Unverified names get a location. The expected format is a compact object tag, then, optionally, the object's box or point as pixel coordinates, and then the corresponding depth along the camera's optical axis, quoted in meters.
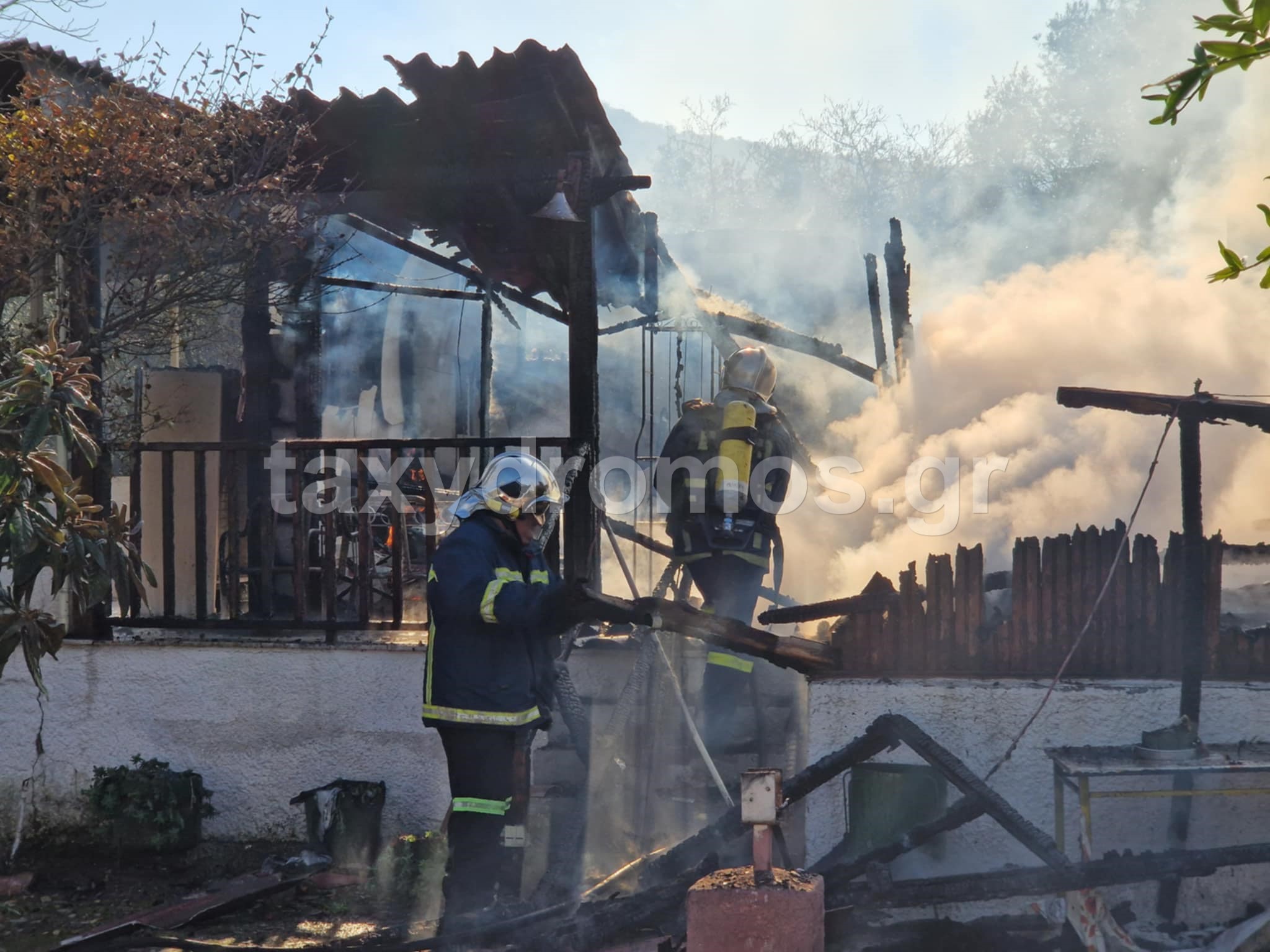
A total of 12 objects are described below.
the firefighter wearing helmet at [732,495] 6.64
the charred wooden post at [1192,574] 4.94
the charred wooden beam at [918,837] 4.52
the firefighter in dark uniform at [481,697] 4.72
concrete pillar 3.61
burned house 4.94
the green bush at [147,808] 6.39
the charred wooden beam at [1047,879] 4.14
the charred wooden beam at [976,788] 4.36
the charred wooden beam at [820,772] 4.85
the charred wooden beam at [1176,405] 4.86
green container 5.00
